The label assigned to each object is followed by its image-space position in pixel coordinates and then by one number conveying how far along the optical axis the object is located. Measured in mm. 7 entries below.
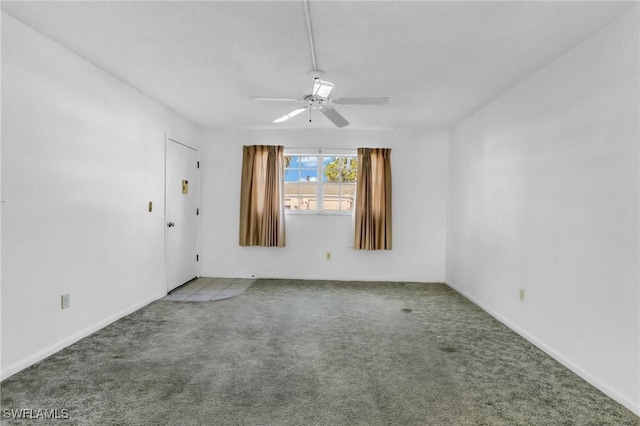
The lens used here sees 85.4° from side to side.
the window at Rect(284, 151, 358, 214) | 5551
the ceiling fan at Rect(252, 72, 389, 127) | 2949
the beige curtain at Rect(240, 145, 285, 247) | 5316
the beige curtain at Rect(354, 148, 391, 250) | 5277
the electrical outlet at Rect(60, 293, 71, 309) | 2729
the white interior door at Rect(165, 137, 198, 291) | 4453
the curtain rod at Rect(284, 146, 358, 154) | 5418
